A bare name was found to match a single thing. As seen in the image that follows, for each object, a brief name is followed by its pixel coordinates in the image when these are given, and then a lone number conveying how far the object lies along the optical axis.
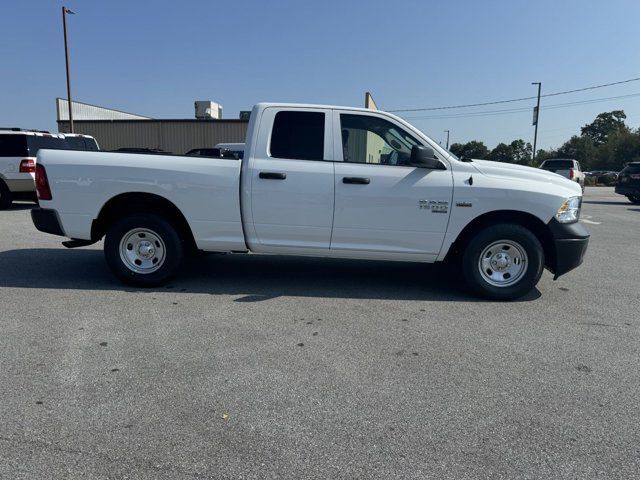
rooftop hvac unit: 27.95
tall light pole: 21.19
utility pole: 39.66
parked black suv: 19.75
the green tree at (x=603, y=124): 95.88
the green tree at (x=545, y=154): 73.51
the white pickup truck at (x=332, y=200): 5.32
